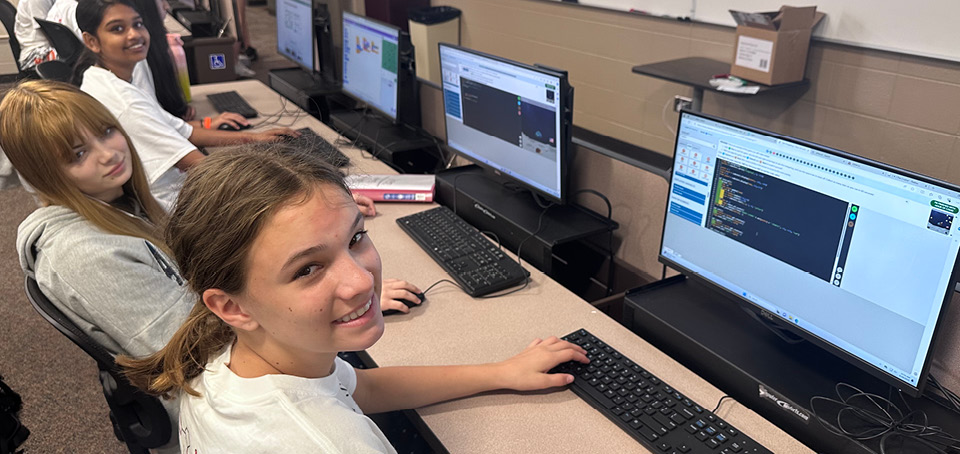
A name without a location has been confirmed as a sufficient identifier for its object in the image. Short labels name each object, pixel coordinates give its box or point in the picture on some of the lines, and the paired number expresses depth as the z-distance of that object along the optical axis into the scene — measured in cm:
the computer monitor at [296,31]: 310
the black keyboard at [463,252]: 154
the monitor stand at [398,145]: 238
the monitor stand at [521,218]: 164
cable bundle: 99
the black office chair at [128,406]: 118
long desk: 110
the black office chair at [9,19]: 373
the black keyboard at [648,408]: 105
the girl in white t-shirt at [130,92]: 204
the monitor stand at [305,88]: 306
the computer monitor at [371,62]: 238
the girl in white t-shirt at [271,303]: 84
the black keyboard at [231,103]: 296
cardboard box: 274
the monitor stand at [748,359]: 107
